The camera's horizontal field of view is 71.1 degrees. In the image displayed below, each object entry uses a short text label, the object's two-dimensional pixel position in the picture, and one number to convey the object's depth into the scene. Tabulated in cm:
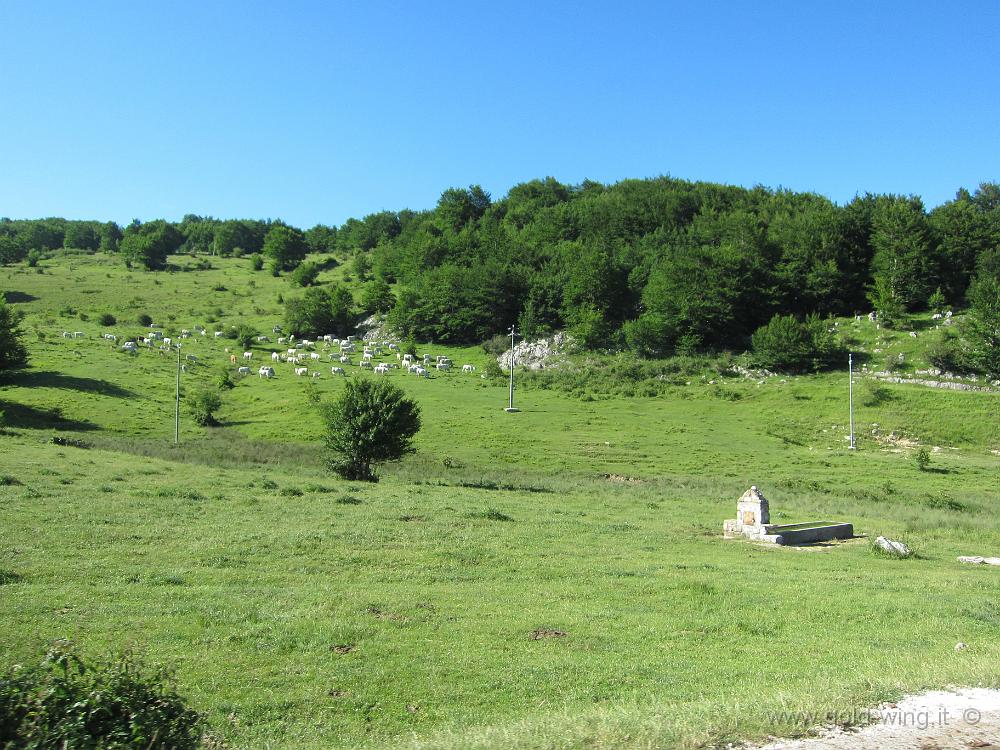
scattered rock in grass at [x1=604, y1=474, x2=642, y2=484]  4335
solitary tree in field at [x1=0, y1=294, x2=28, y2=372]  6316
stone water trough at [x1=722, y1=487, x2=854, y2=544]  2388
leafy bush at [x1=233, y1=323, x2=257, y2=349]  9038
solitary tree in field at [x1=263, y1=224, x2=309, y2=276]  15150
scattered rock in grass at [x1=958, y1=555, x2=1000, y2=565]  2067
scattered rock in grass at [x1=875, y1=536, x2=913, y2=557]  2116
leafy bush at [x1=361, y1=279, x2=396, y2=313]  11250
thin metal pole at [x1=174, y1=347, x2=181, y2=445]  5247
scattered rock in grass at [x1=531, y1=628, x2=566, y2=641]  1163
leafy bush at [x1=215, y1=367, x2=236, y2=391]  7219
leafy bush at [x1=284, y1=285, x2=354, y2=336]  10306
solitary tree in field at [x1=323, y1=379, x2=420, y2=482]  3859
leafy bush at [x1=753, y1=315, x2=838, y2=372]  7781
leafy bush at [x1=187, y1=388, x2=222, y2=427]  5825
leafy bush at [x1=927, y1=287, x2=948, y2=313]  8506
